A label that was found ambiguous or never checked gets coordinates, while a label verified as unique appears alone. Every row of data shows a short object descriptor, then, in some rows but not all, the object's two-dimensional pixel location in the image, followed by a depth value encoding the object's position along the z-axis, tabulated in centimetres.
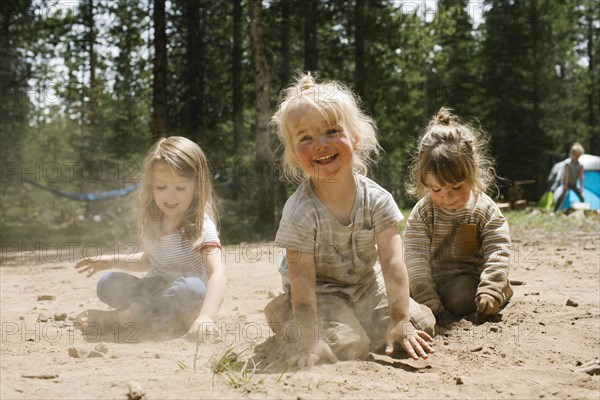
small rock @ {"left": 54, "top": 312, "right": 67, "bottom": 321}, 376
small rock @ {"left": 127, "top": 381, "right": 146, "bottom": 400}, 201
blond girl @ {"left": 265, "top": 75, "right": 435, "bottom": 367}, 275
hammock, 1192
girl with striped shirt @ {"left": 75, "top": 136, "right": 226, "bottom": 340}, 339
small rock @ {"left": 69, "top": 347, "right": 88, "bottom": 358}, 273
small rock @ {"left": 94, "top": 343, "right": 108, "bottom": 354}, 285
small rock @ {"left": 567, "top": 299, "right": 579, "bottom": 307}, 360
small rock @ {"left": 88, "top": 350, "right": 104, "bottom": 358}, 272
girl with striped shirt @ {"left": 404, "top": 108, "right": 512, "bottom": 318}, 339
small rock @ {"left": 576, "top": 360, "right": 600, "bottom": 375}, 235
